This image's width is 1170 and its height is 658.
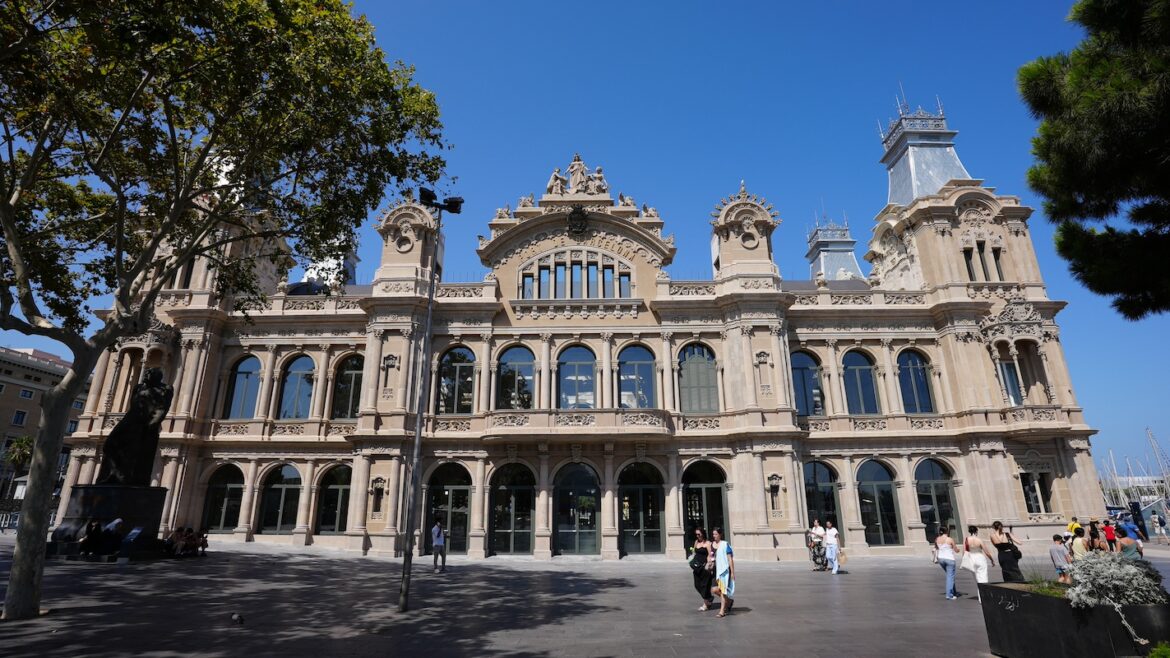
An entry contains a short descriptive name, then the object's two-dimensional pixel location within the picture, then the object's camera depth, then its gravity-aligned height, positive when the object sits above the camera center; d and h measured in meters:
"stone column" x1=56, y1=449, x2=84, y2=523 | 26.11 +1.39
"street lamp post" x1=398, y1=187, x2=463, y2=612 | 11.46 +1.54
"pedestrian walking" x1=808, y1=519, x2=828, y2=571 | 20.34 -1.68
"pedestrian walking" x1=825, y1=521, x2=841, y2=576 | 19.08 -1.55
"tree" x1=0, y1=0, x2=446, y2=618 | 10.35 +8.47
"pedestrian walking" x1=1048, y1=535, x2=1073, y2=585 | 13.10 -1.21
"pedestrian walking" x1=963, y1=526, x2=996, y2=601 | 12.27 -1.20
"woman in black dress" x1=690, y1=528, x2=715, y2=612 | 12.09 -1.41
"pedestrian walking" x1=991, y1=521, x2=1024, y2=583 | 12.57 -1.20
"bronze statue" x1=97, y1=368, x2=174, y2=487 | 17.69 +2.02
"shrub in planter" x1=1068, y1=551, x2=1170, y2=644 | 6.44 -0.96
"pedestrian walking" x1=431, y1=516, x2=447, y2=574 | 19.16 -1.24
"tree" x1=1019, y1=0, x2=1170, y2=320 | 7.38 +4.82
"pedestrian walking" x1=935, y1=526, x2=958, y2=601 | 13.27 -1.31
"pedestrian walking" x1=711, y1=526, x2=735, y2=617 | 11.36 -1.44
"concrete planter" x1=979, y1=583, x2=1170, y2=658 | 6.38 -1.49
